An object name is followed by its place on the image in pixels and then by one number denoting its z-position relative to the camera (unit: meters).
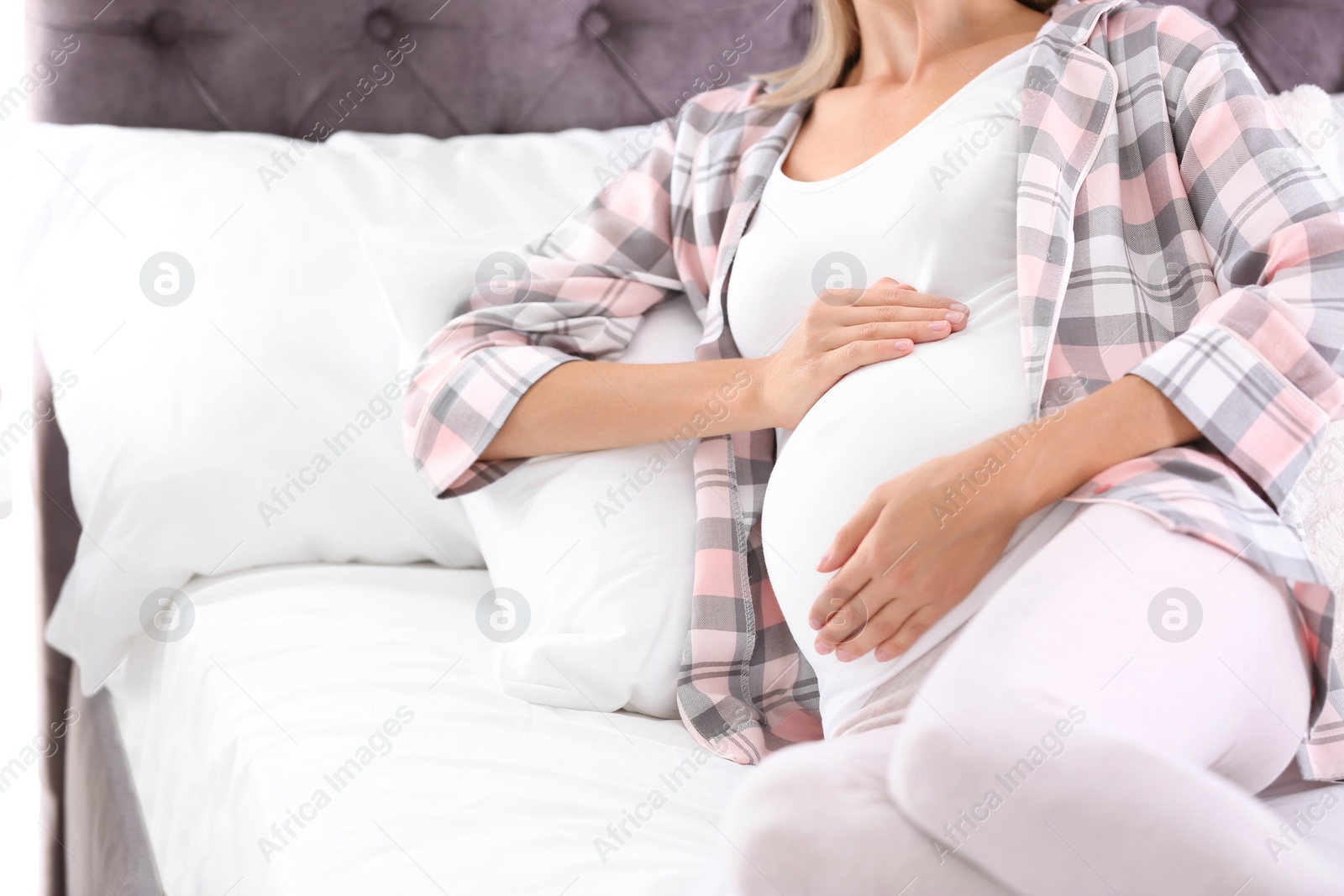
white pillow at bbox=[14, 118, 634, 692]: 2.43
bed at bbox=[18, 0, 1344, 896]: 2.13
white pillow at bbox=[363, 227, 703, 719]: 2.28
